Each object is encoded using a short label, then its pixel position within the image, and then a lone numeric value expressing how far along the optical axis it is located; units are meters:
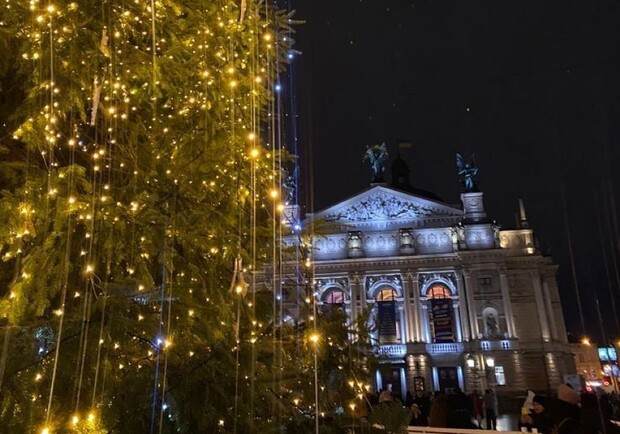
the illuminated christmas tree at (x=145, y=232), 2.75
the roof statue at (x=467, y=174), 40.09
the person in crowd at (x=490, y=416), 15.18
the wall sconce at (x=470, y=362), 34.88
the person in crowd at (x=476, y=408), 13.85
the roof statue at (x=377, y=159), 41.62
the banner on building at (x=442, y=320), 35.62
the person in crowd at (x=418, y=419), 10.33
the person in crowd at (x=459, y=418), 8.23
